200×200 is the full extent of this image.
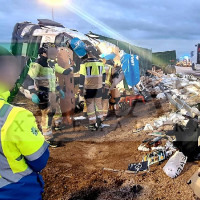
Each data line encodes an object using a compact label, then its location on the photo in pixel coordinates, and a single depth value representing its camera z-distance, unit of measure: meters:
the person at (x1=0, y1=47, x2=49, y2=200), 1.73
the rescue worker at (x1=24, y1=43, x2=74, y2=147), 6.25
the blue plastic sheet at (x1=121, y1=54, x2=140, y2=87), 11.61
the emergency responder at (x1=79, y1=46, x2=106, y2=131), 7.21
